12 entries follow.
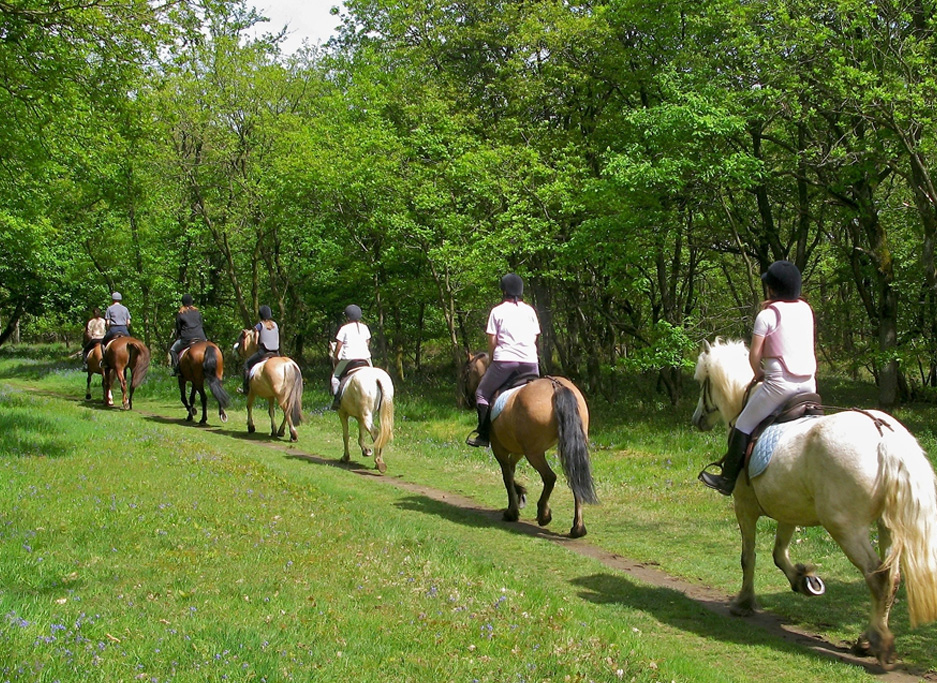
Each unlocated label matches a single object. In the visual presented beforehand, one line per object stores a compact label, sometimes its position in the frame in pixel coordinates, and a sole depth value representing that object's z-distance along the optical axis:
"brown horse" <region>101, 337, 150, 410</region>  23.30
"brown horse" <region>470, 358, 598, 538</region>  10.03
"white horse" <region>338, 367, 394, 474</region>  15.04
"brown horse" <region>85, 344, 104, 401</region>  25.00
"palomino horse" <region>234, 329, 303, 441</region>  18.33
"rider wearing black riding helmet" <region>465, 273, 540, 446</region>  11.30
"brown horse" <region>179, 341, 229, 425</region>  20.84
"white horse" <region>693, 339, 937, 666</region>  6.00
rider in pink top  7.26
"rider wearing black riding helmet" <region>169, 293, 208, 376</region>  21.92
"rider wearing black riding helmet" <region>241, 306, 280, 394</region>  19.08
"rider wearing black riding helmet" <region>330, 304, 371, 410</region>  15.55
